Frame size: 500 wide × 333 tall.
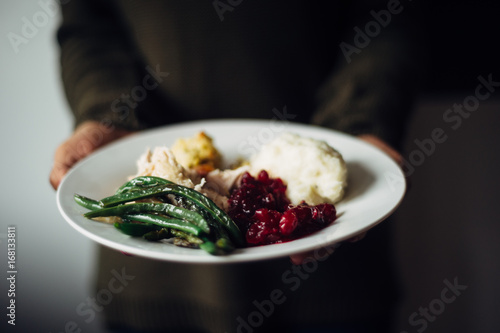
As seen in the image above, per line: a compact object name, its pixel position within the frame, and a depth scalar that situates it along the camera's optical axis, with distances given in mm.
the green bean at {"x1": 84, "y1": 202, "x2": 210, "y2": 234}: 585
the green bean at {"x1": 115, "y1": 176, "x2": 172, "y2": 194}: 608
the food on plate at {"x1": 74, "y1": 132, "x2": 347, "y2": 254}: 584
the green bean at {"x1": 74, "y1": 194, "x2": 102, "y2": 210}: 601
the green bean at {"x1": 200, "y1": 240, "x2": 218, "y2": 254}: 553
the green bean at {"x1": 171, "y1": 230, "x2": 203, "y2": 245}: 569
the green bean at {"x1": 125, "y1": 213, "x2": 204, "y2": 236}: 572
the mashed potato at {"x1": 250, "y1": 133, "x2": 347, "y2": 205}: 638
